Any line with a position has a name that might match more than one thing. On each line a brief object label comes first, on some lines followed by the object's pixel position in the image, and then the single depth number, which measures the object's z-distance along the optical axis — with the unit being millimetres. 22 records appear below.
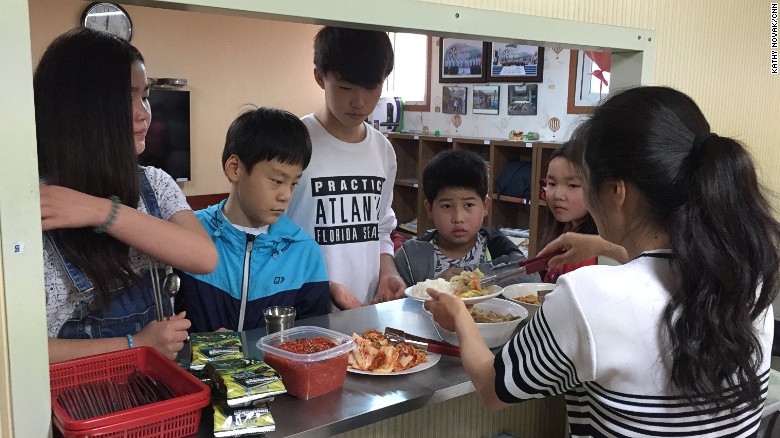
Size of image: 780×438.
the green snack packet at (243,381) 964
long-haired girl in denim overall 1080
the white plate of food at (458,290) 1455
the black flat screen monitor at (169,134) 4789
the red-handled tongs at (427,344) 1339
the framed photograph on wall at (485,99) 5191
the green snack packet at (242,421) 948
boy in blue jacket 1616
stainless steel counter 1036
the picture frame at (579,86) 4457
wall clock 4430
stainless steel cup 1338
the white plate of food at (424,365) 1234
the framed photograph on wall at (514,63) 4797
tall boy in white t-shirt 1918
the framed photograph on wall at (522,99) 4879
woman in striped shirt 883
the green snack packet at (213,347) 1113
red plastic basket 853
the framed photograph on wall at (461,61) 5277
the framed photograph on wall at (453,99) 5492
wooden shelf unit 4434
